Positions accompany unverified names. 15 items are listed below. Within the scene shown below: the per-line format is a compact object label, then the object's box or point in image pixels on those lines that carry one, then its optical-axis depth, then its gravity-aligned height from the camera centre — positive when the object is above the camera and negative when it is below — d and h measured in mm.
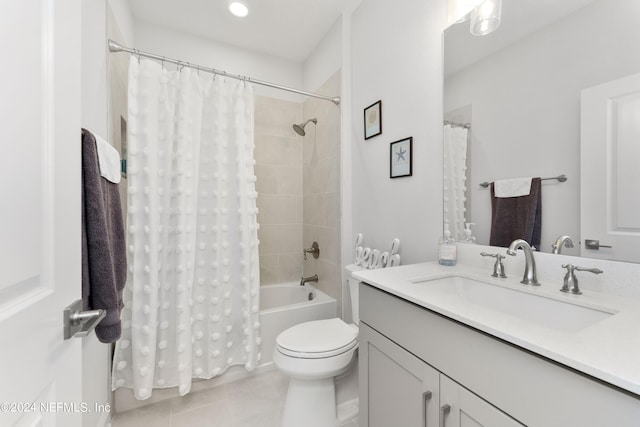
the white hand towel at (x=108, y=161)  896 +181
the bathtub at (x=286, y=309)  1895 -792
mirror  846 +466
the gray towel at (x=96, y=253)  795 -128
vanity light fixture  1112 +841
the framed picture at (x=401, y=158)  1505 +314
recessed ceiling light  1876 +1480
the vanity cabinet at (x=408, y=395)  667 -559
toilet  1292 -783
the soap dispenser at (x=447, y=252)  1227 -194
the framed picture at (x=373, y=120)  1720 +617
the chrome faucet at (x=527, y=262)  935 -184
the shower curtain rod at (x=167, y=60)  1446 +897
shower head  2452 +778
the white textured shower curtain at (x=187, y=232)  1446 -126
